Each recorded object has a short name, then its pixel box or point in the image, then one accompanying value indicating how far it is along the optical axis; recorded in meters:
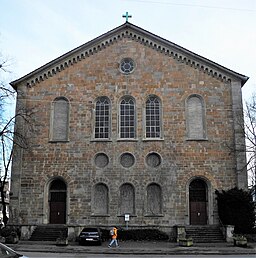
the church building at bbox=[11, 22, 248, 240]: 31.05
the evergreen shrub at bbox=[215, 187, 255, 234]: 28.55
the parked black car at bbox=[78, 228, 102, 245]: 26.30
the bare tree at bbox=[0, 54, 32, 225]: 29.58
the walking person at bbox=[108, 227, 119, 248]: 25.73
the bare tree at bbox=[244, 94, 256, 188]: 31.52
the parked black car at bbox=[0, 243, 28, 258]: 8.64
